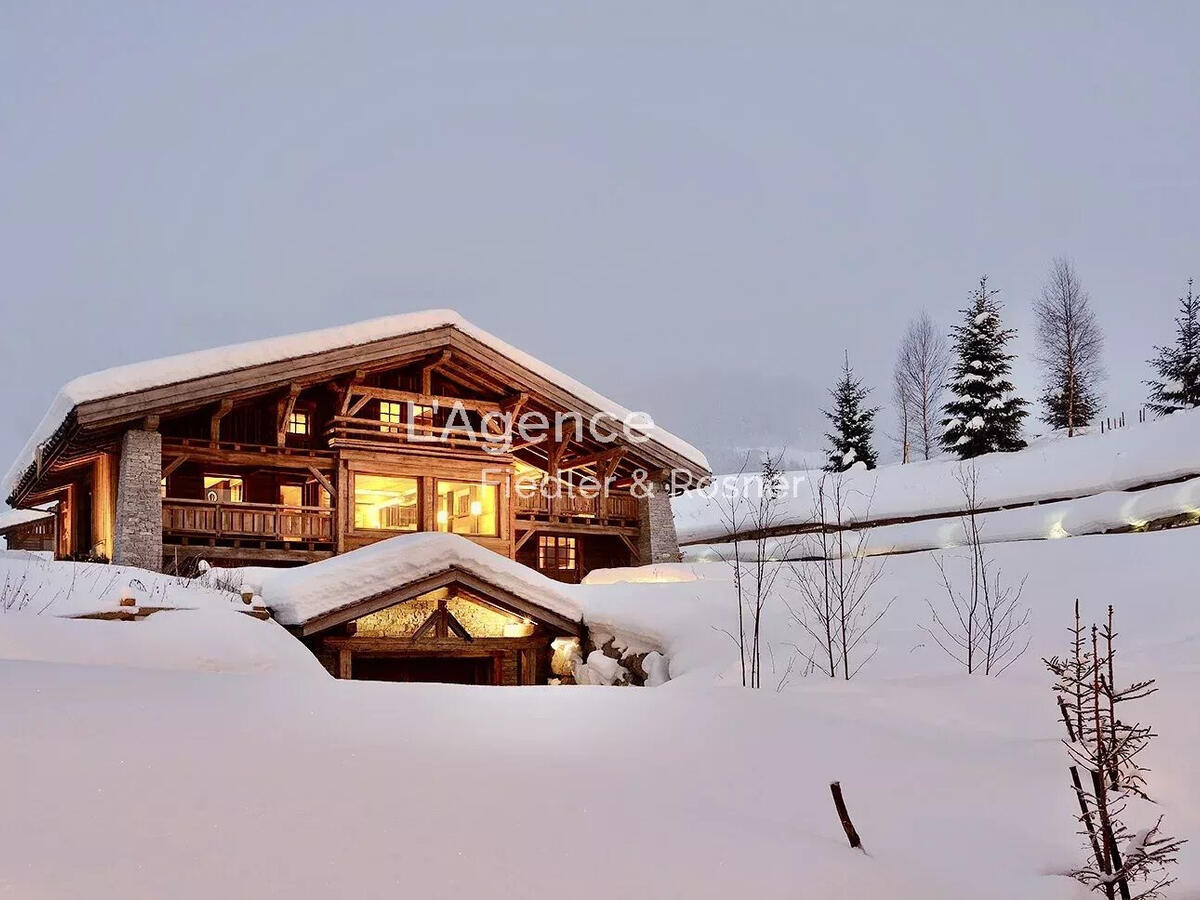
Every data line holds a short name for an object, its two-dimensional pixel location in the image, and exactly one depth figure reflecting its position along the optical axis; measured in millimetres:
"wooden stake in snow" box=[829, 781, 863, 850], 4413
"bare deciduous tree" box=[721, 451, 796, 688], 13175
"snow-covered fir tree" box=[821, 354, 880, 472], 37562
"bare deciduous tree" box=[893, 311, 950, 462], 45375
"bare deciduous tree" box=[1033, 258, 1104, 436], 37469
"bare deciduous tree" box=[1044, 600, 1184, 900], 4079
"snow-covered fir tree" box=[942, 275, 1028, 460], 31531
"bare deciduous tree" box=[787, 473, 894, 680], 12922
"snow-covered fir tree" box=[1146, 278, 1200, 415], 31812
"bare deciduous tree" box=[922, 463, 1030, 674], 12094
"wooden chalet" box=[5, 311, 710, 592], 17422
